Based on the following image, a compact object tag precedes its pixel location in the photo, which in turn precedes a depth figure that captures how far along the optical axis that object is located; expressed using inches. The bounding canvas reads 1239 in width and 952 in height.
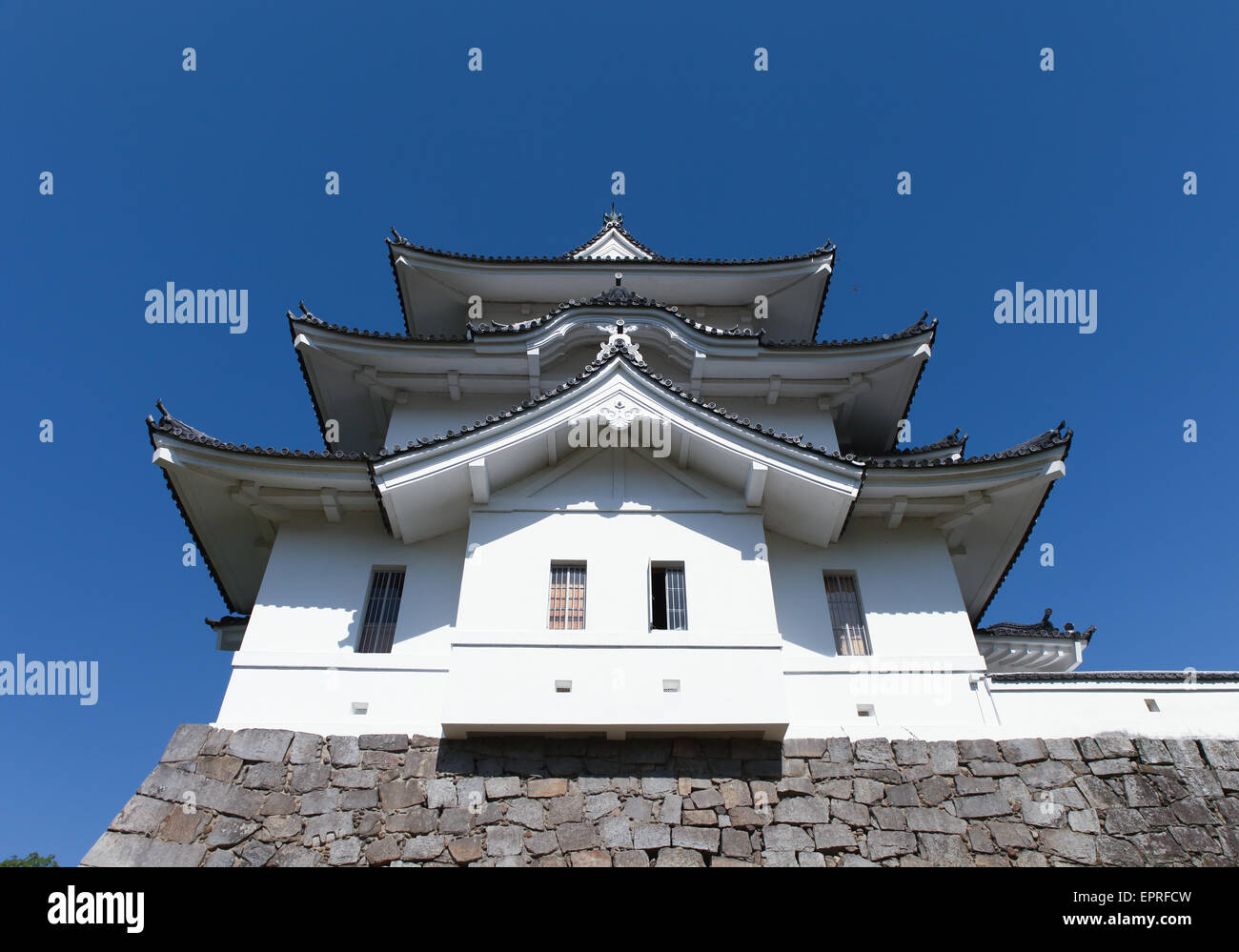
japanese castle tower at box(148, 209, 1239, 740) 349.4
